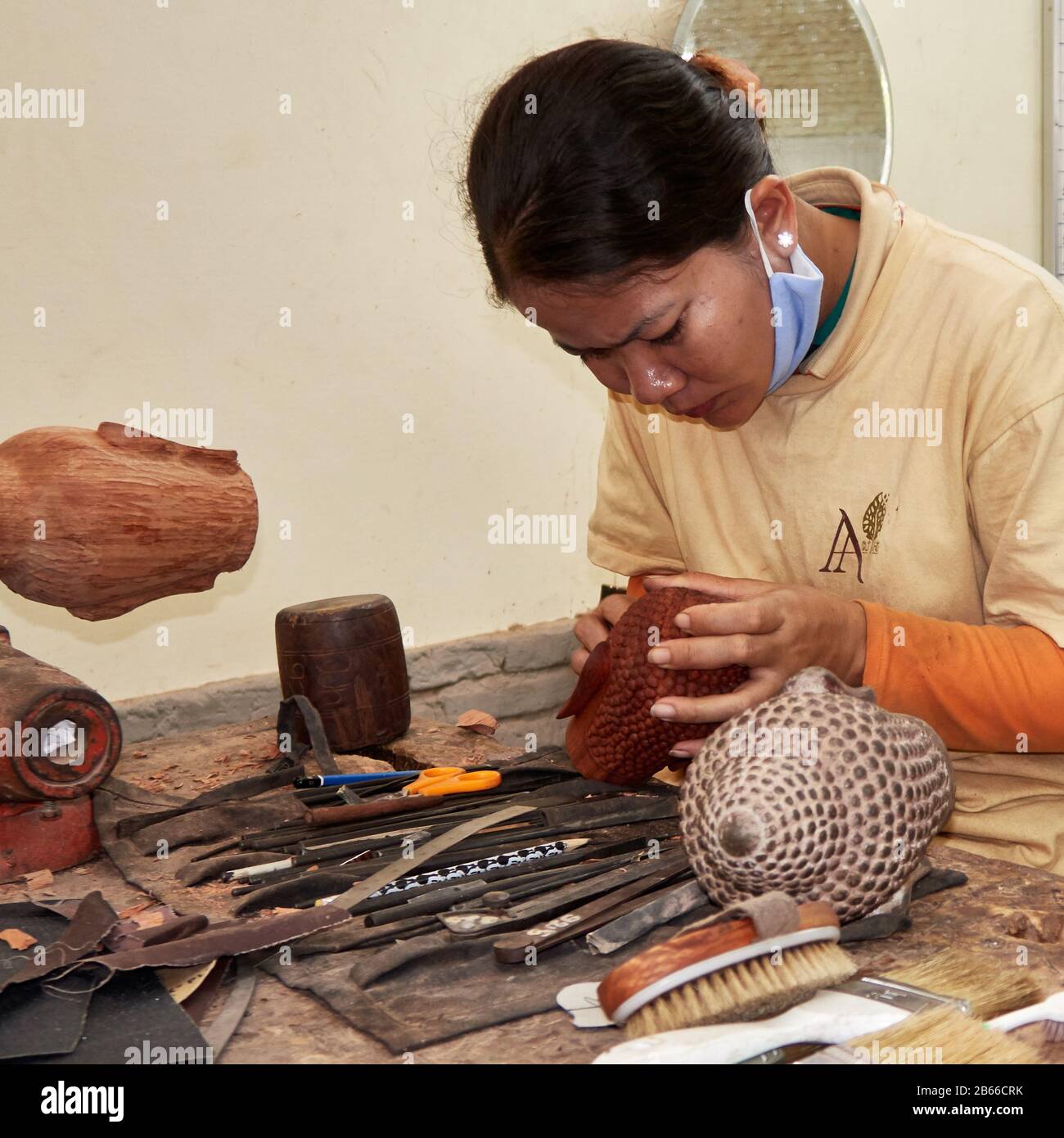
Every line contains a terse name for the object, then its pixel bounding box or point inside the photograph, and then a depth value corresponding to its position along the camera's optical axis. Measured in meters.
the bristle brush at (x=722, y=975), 0.92
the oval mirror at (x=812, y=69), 3.21
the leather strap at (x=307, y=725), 1.88
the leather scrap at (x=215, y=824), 1.55
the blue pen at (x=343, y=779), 1.76
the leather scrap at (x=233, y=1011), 1.02
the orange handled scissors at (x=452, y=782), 1.67
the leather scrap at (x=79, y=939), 1.09
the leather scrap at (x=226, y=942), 1.10
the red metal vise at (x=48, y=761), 1.44
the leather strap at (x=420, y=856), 1.29
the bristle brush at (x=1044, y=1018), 0.95
